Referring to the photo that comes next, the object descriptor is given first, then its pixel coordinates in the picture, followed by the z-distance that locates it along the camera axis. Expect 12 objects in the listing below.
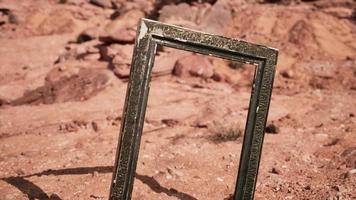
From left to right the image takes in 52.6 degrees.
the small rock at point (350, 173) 3.35
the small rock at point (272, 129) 4.98
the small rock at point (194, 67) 7.72
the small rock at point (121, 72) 7.66
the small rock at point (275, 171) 3.68
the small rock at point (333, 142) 4.45
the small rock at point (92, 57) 8.50
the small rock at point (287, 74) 7.68
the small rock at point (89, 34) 10.09
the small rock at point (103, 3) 12.90
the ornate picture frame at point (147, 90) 1.99
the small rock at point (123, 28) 8.86
